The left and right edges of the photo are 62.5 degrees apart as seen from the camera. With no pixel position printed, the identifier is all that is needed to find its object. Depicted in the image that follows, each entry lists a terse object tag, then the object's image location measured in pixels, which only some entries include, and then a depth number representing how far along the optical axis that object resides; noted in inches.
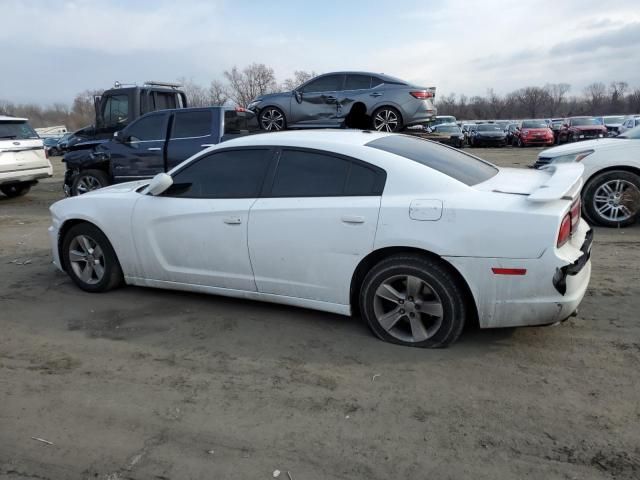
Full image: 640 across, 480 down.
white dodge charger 132.5
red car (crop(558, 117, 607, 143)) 1121.4
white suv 448.8
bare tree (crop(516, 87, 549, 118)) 3909.9
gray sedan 360.8
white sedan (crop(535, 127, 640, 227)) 278.0
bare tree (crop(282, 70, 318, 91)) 2197.6
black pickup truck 353.7
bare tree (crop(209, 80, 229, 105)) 2036.9
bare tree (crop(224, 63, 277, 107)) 2272.4
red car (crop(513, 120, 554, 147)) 1139.3
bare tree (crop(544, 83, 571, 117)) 3853.8
